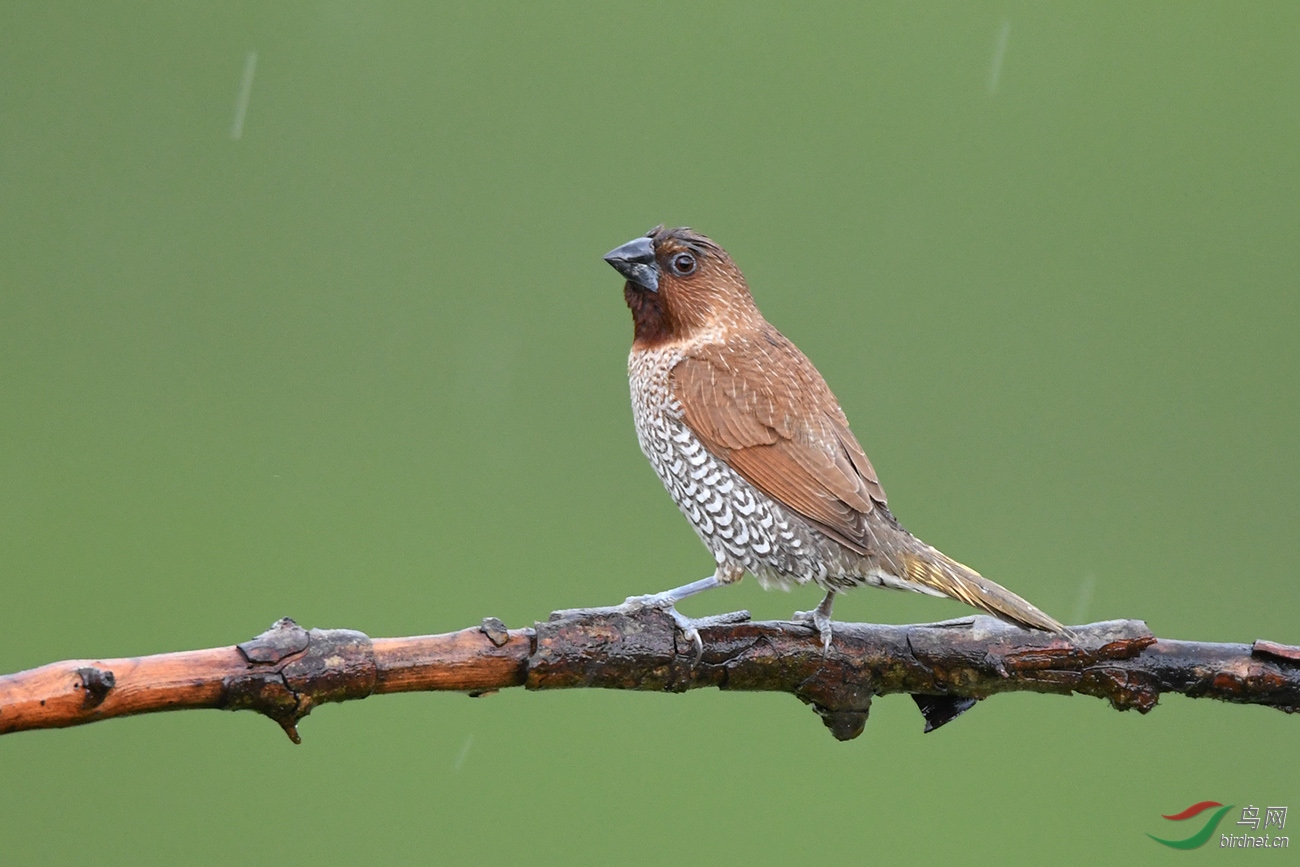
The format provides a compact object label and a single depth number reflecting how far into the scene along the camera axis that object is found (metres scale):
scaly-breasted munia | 6.40
